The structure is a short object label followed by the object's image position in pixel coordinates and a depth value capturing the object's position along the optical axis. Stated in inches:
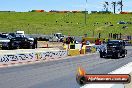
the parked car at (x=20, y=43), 1877.7
